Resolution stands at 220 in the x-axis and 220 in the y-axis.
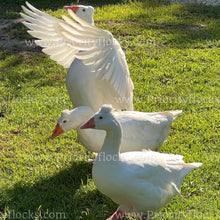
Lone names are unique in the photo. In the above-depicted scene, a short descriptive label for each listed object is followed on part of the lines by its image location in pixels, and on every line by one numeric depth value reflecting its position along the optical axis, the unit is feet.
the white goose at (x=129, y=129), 22.34
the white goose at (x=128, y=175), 18.66
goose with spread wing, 21.51
